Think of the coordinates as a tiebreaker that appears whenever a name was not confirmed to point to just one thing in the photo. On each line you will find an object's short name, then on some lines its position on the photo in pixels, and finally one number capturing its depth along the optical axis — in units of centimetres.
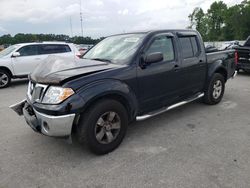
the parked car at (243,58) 755
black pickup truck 244
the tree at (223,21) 5094
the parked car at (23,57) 711
